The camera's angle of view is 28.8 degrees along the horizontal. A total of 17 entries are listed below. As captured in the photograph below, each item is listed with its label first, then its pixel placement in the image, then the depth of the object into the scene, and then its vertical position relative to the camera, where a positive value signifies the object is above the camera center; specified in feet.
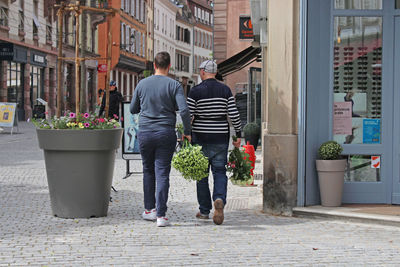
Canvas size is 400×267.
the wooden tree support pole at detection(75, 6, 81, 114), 29.87 +1.75
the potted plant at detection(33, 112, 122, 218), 26.43 -1.52
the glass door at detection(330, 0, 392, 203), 29.17 +0.63
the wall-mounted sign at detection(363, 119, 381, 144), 29.50 -0.47
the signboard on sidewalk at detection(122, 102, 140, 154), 42.42 -0.76
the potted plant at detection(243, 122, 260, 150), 65.67 -1.28
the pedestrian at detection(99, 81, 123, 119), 57.67 +1.33
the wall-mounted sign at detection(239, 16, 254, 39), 79.41 +9.26
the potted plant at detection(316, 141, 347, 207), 28.04 -1.95
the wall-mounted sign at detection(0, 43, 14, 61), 121.80 +10.22
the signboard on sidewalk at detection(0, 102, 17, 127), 85.97 +0.59
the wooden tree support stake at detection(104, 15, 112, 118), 31.38 +2.83
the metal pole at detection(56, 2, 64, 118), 30.66 +2.18
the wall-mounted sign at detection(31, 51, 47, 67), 138.51 +10.48
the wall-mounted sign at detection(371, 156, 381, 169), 29.45 -1.64
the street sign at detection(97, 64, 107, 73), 149.48 +9.74
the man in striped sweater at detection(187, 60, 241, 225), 26.53 -0.19
